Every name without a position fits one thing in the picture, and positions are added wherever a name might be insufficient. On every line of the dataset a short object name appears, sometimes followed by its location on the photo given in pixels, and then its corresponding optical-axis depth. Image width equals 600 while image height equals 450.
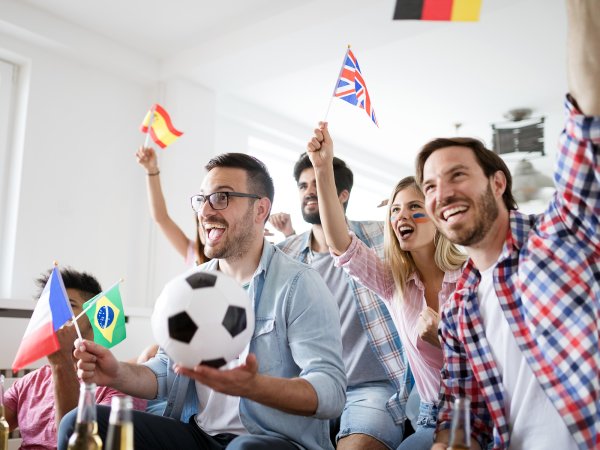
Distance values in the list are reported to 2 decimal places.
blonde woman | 2.10
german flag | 1.38
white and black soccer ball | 1.36
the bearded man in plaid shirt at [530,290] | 1.34
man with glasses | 1.68
